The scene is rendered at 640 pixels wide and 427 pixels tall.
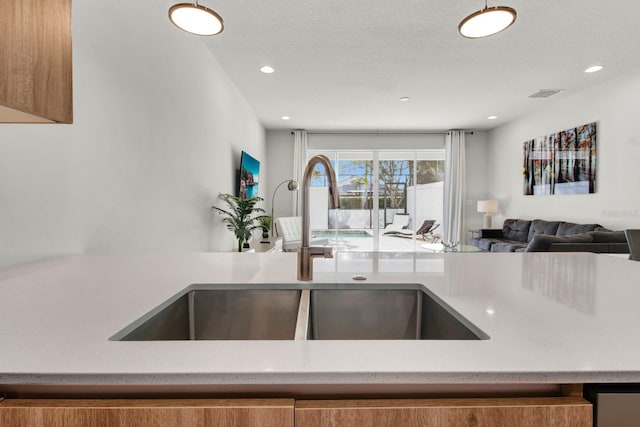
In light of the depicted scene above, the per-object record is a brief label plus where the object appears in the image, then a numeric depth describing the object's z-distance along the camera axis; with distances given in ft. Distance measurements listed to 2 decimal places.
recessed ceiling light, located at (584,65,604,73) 11.50
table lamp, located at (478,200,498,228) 19.42
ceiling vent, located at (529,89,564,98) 13.97
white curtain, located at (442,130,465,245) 21.47
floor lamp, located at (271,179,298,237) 20.48
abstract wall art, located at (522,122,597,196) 13.89
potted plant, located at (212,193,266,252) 10.59
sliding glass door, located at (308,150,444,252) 22.11
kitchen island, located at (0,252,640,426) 1.54
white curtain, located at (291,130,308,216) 21.33
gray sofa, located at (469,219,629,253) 9.75
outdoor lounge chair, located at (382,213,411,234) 22.22
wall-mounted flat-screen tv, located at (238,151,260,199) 13.23
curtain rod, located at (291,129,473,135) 21.88
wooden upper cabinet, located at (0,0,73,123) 2.27
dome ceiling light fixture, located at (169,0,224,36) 5.59
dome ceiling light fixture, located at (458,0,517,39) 5.97
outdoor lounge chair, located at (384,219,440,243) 22.15
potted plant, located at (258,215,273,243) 13.58
